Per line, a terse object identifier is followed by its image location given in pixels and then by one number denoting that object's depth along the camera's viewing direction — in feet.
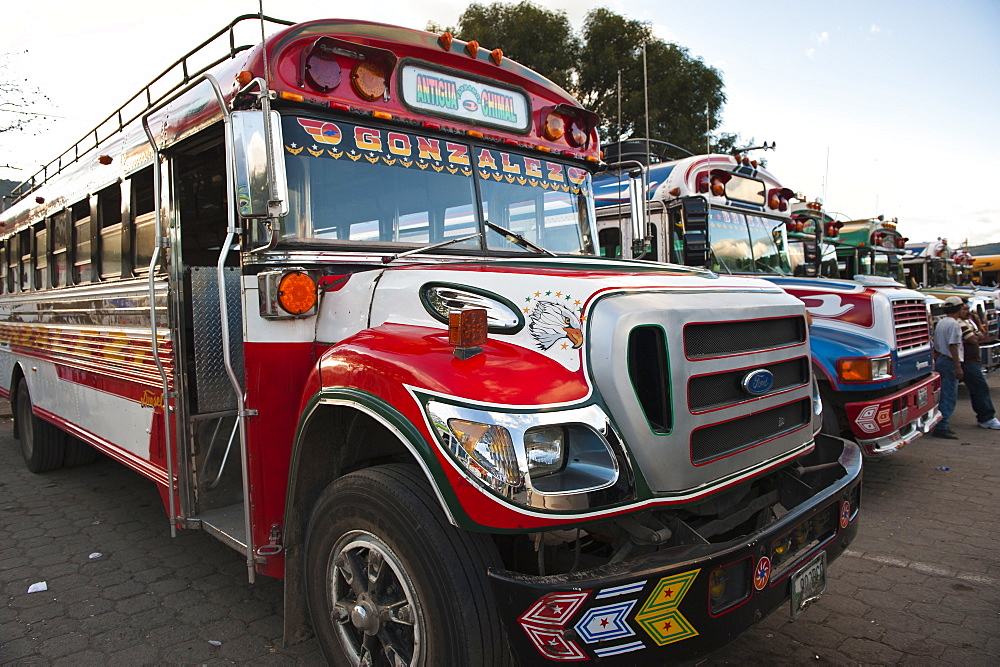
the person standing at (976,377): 27.94
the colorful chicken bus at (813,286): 17.98
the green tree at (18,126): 50.31
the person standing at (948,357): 26.58
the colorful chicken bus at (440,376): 6.94
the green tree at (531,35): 71.72
